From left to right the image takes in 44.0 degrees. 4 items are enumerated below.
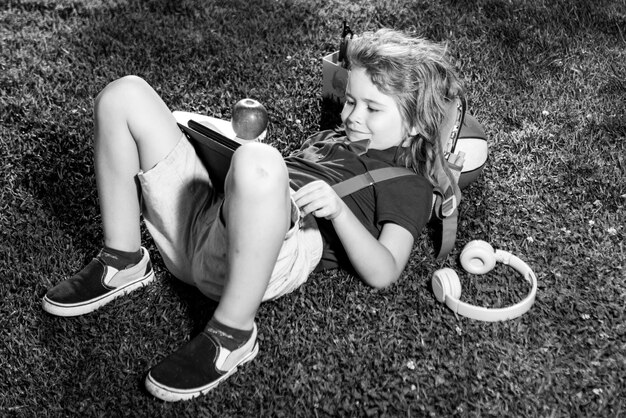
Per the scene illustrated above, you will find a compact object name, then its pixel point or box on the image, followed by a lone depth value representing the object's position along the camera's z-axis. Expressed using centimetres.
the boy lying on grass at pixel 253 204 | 274
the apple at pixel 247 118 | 349
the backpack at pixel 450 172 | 335
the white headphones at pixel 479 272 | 330
